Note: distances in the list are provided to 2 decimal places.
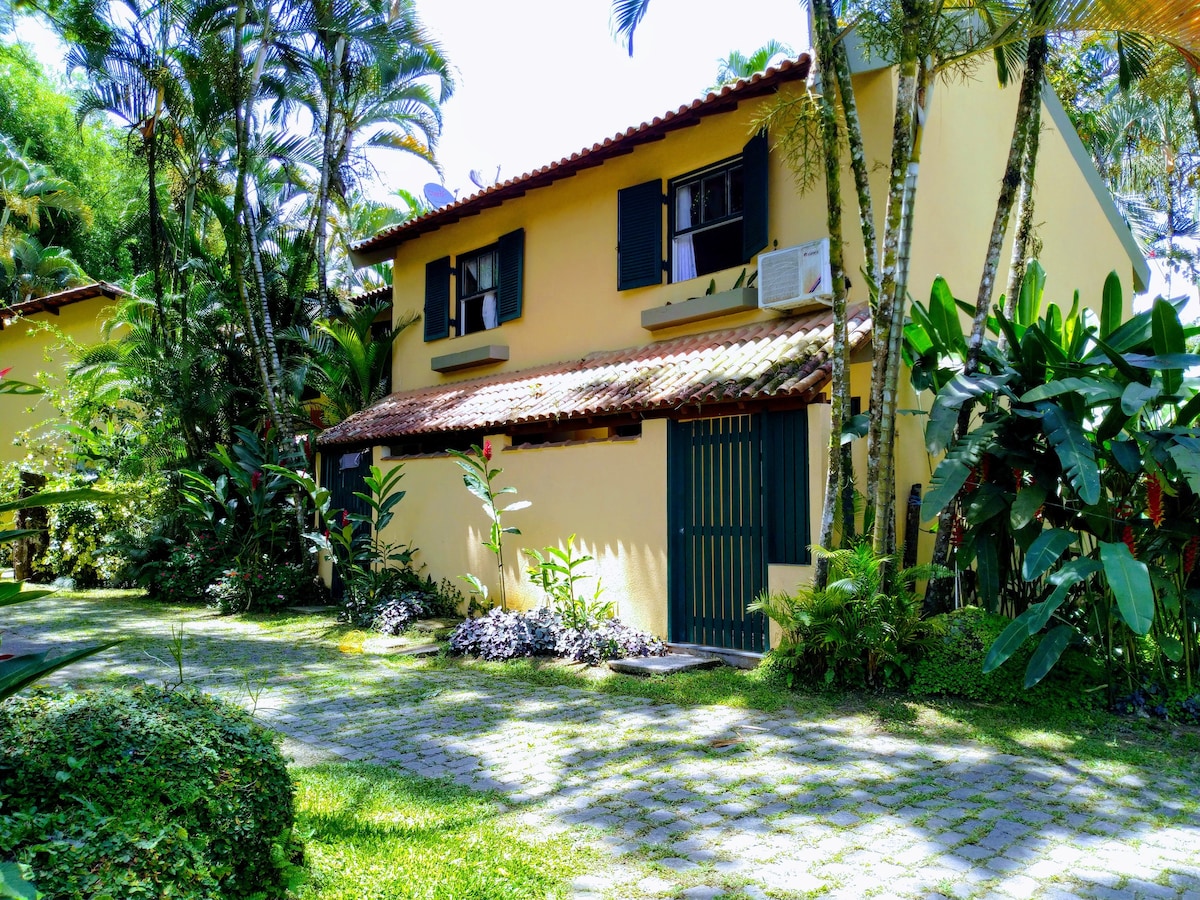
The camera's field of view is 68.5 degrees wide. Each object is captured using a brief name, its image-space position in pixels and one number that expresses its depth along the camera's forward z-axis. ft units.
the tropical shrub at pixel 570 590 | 30.35
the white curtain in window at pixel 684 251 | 35.40
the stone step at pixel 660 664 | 26.16
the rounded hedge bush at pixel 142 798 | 8.30
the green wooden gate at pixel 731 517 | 27.02
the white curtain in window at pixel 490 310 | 44.96
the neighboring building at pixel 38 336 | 69.72
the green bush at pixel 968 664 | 21.80
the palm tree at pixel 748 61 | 72.89
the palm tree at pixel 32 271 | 92.84
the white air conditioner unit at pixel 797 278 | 28.63
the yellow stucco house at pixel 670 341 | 28.14
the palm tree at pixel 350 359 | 49.47
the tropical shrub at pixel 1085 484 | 19.79
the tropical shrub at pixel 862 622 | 22.45
